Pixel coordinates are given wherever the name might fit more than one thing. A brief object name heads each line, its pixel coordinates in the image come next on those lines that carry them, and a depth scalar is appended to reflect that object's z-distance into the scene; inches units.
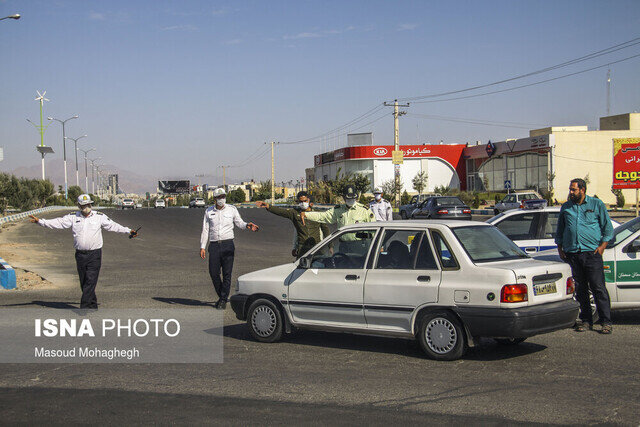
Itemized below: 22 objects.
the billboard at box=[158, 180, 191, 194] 6609.3
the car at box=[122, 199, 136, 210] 3336.6
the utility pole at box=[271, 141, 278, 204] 3686.8
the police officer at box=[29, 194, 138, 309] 409.1
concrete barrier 552.4
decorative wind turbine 2854.3
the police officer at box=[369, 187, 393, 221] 644.1
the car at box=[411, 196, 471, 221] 1411.2
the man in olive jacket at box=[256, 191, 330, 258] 406.0
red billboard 1032.8
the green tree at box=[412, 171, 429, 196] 3170.8
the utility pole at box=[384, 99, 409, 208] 1900.2
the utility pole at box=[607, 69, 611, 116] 3368.6
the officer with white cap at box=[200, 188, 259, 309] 428.8
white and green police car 354.3
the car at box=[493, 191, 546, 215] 1746.3
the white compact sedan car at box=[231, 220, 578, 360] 269.6
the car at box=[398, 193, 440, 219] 1683.1
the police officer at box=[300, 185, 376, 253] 402.3
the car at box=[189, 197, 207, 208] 3479.3
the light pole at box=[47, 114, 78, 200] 3233.3
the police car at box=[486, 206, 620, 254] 440.8
